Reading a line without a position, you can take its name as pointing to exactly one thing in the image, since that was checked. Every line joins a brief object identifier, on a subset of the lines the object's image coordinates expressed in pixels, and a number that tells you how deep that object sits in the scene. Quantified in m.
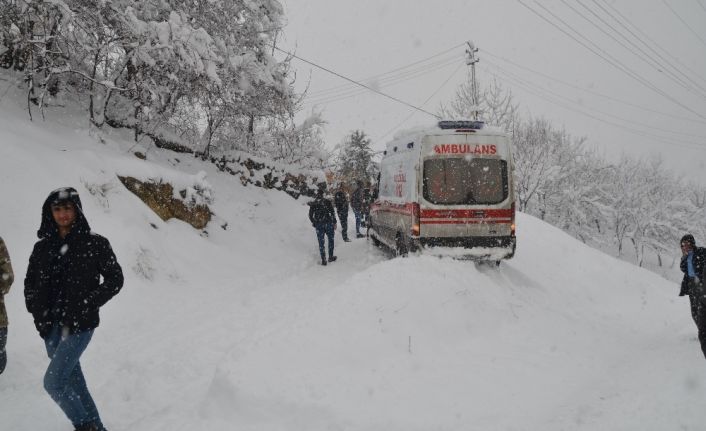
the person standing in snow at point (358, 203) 16.48
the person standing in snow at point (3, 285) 3.82
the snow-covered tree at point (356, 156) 41.88
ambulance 8.60
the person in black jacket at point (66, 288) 3.16
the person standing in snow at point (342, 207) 14.59
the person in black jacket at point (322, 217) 11.10
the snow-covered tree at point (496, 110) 30.98
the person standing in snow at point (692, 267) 6.11
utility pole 22.80
